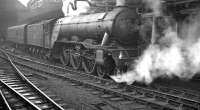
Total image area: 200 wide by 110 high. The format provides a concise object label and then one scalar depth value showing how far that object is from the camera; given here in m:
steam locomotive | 9.58
